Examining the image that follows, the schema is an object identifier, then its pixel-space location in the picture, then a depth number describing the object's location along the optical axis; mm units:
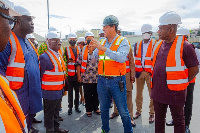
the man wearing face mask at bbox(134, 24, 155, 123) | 4156
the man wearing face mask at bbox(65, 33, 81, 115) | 4809
